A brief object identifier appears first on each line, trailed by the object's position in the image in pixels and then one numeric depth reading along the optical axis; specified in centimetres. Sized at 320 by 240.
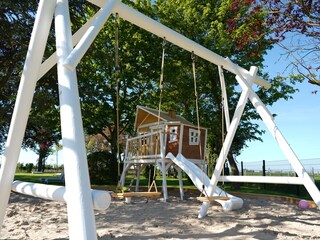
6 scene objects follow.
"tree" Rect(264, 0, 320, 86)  633
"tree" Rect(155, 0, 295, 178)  1315
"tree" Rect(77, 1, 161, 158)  1404
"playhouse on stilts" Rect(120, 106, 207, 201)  846
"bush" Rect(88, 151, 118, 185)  1211
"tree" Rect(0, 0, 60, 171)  820
